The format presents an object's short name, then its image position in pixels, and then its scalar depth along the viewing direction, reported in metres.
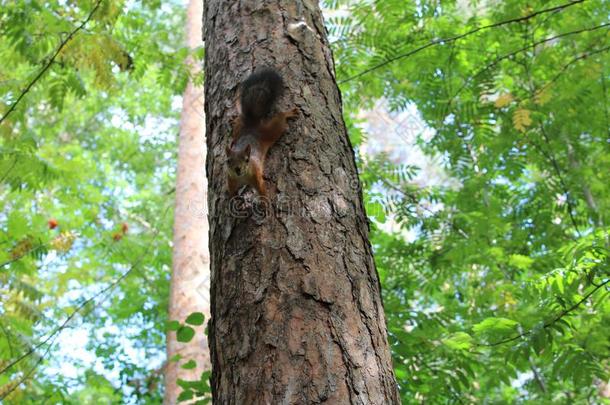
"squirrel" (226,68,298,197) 3.33
